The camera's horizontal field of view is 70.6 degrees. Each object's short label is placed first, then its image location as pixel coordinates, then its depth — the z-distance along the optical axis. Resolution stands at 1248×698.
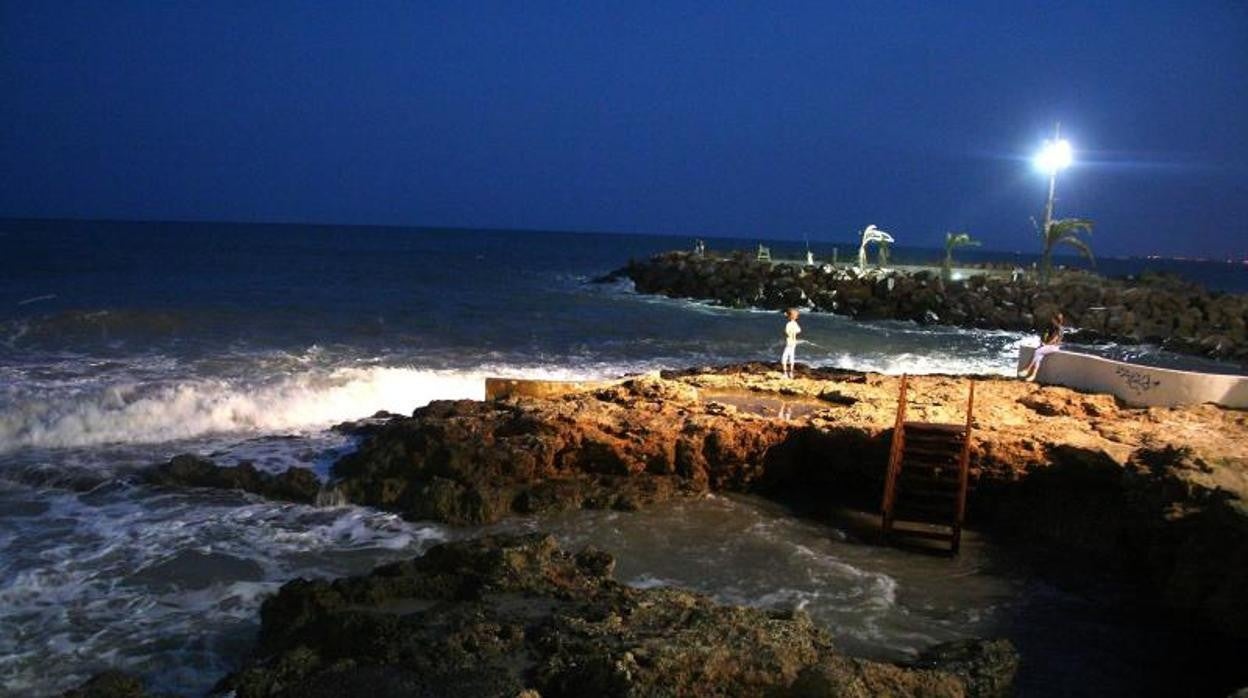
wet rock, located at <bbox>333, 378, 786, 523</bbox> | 11.75
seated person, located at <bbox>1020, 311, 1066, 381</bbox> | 15.69
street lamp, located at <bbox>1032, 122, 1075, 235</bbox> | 35.81
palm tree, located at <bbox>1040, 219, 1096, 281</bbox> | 37.97
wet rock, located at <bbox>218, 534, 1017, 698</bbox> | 5.91
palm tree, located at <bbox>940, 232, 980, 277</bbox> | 43.53
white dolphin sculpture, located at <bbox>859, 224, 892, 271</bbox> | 44.06
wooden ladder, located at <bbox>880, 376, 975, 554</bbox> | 10.93
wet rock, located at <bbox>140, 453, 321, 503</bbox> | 12.04
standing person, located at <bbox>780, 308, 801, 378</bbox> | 16.44
